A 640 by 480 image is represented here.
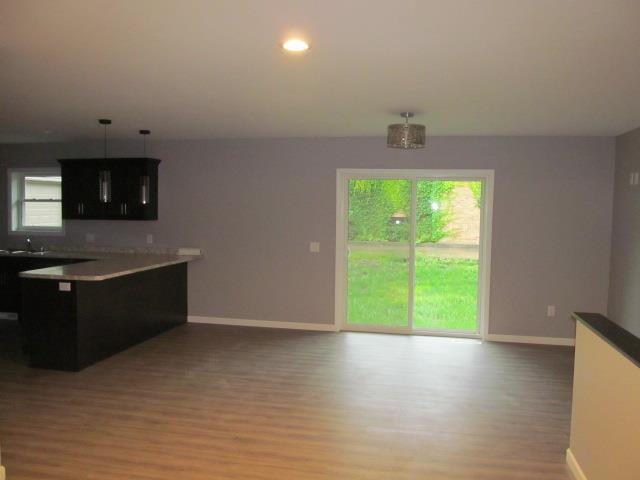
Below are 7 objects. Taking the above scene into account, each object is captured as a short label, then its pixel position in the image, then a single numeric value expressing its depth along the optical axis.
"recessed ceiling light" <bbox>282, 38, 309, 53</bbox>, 2.44
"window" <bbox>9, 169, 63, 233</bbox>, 6.82
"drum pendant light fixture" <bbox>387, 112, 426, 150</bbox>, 4.06
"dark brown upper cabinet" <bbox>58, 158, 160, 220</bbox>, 6.04
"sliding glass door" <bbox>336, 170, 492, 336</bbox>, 5.73
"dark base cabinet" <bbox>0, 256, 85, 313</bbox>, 5.84
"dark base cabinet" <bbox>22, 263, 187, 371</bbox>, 4.29
